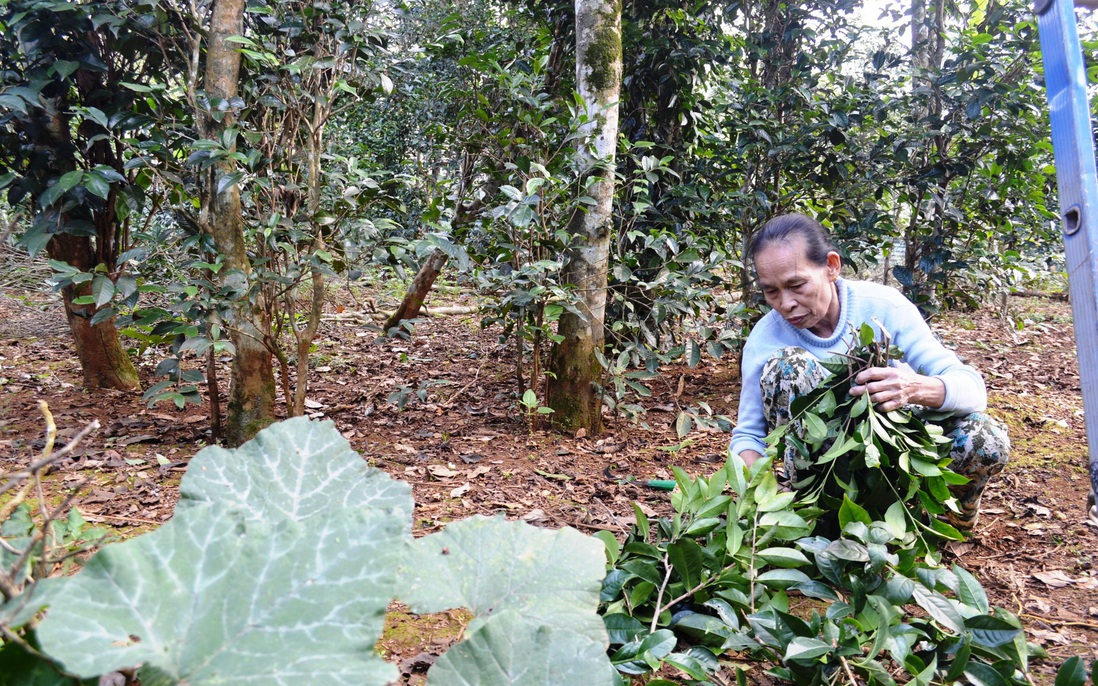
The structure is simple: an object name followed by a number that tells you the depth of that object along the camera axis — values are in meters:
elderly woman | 2.19
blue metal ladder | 1.57
